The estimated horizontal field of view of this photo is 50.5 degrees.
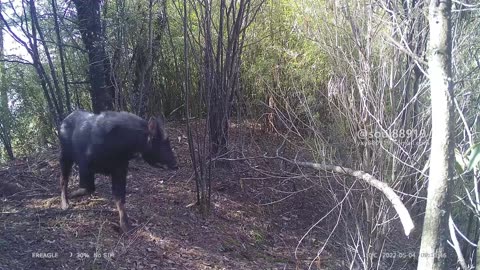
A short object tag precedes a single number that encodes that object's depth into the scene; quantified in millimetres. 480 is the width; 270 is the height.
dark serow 5250
